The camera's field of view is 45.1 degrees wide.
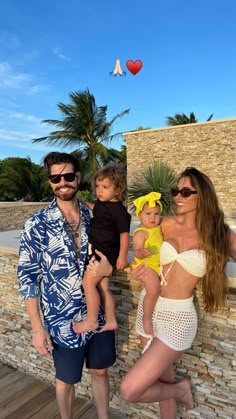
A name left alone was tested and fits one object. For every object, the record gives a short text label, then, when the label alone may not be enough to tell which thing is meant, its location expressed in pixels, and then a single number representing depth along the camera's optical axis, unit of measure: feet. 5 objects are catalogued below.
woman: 5.23
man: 5.66
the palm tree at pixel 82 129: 64.85
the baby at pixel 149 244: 5.59
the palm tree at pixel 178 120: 84.56
